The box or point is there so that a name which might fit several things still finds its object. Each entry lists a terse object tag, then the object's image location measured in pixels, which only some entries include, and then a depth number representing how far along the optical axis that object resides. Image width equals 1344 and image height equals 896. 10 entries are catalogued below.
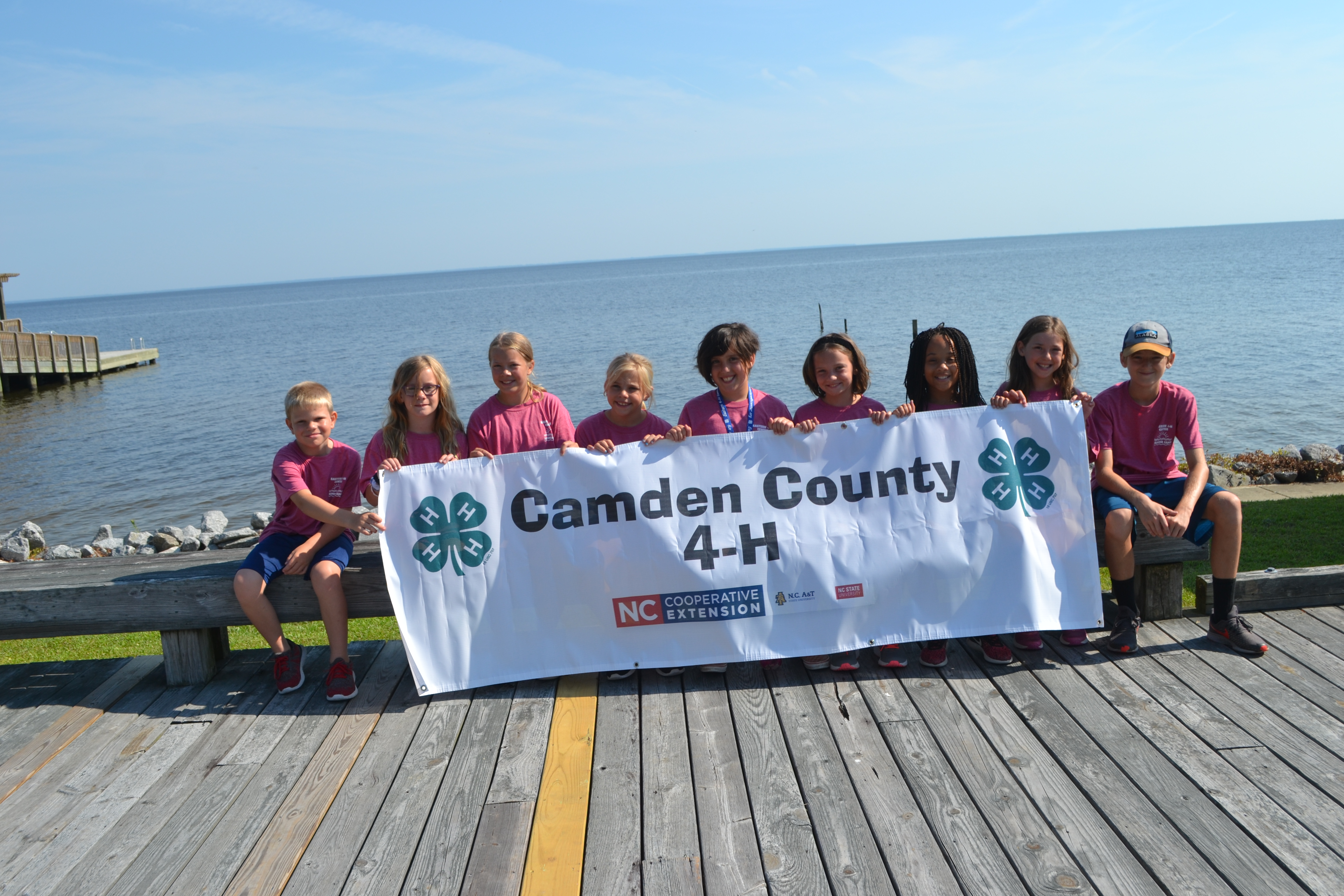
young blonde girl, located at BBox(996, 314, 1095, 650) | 4.80
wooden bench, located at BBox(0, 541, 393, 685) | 4.71
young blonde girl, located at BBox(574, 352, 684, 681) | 4.80
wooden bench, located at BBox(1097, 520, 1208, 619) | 4.89
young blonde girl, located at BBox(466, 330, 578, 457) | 4.95
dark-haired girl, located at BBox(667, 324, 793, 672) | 4.79
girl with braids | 4.89
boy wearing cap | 4.60
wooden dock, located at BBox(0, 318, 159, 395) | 37.06
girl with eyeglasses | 4.78
